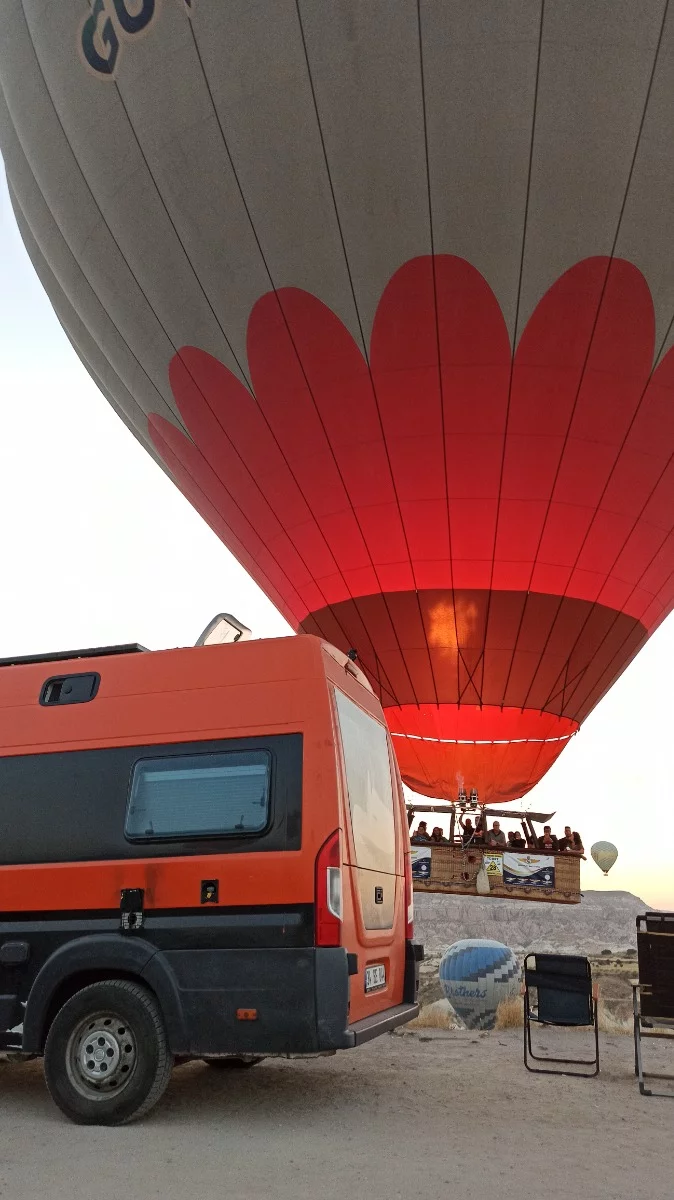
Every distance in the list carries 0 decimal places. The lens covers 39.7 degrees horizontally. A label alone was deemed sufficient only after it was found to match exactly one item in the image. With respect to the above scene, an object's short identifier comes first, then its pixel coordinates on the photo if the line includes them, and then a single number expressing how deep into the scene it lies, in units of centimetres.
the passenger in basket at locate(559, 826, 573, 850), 1555
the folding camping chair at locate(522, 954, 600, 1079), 670
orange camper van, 463
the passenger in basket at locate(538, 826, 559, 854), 1554
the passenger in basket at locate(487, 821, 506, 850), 1521
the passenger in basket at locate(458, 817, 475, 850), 1517
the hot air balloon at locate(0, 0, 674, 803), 1084
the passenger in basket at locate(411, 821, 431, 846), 1547
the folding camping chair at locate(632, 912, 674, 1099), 609
